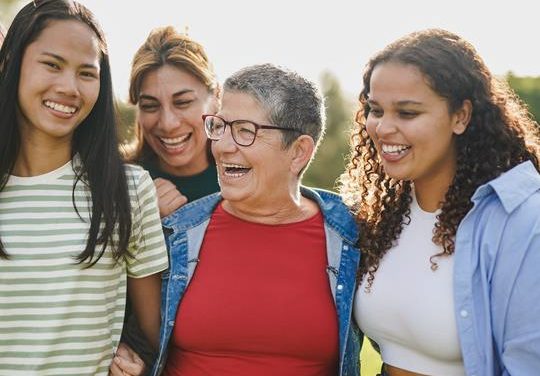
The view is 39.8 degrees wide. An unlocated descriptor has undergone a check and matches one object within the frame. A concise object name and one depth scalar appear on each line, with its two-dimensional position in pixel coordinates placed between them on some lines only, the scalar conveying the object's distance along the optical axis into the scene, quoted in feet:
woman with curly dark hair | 9.52
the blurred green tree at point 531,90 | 46.68
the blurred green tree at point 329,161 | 57.62
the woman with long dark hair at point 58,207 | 9.72
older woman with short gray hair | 10.81
